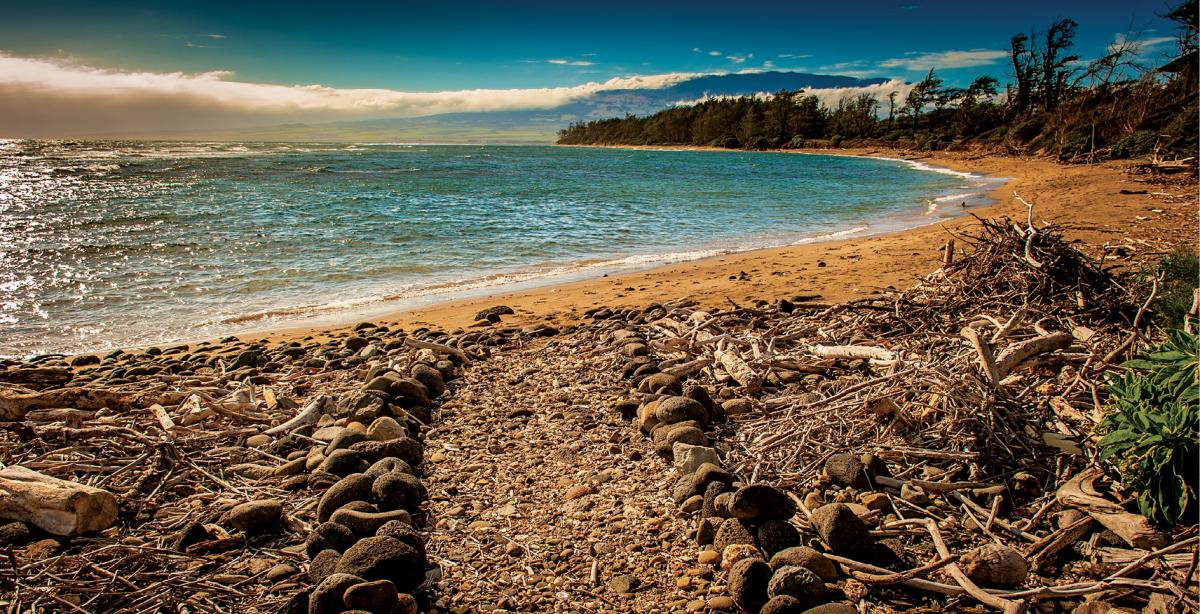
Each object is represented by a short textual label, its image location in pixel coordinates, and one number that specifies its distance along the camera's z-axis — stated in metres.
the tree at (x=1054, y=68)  50.03
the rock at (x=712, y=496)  3.23
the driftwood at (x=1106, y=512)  2.61
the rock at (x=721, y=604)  2.65
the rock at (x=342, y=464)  3.81
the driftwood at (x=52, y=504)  2.97
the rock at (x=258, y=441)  4.36
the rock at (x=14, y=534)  2.83
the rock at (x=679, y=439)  3.94
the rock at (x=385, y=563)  2.76
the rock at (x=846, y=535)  2.87
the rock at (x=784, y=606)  2.47
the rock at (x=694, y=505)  3.35
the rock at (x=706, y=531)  3.09
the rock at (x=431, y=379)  5.26
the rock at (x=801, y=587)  2.53
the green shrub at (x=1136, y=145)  24.16
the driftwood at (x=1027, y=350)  4.13
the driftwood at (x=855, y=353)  4.55
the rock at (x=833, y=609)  2.41
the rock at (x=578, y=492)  3.64
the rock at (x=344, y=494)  3.36
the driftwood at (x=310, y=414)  4.57
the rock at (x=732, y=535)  2.99
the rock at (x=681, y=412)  4.19
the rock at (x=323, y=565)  2.82
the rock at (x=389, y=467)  3.68
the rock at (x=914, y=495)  3.21
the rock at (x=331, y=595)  2.54
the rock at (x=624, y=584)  2.84
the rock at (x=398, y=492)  3.40
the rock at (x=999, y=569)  2.61
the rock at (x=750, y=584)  2.61
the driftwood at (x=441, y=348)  6.13
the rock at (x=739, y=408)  4.38
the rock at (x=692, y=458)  3.69
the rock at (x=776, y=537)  2.93
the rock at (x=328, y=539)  3.00
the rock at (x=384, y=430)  4.23
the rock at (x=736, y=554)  2.89
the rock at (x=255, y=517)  3.27
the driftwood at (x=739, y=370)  4.60
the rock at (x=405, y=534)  2.97
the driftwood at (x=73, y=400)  4.20
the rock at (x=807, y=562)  2.74
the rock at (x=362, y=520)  3.16
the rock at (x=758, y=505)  3.06
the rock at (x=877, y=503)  3.23
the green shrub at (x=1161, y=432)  2.46
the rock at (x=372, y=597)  2.52
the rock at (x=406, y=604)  2.62
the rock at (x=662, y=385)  4.76
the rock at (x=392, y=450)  3.98
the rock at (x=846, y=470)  3.41
